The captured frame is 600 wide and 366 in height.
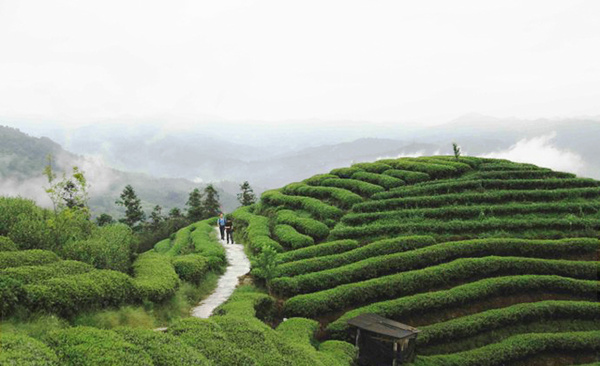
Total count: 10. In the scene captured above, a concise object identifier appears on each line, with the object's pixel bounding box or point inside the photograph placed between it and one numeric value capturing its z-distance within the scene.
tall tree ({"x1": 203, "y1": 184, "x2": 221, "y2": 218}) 58.33
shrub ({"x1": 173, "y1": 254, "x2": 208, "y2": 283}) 18.64
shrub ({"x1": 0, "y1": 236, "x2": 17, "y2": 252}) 12.29
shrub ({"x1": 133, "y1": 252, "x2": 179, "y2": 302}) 14.03
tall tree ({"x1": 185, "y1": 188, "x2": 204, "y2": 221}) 57.06
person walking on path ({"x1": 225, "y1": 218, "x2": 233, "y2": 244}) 30.17
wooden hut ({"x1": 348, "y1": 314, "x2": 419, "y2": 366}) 13.69
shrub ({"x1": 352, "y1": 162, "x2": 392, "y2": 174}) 33.90
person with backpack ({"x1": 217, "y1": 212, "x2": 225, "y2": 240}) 30.23
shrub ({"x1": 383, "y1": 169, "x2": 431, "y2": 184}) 30.48
